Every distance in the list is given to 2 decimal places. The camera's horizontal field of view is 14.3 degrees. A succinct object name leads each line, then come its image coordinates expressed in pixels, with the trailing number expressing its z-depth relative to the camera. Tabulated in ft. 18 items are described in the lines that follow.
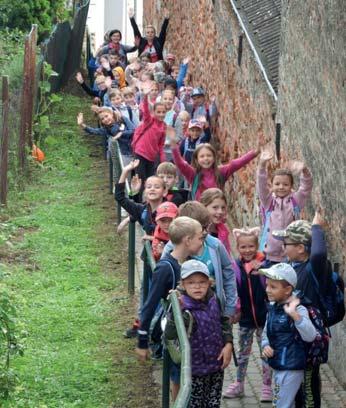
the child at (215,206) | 34.27
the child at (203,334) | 27.84
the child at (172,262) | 29.40
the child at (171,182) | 38.11
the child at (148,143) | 50.01
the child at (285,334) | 28.12
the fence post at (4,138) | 53.16
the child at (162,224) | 33.71
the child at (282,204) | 35.78
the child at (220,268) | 30.12
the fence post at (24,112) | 59.00
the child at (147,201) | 36.19
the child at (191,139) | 49.26
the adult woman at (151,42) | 71.92
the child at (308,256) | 30.63
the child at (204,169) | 40.81
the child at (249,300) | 31.91
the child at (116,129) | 52.85
